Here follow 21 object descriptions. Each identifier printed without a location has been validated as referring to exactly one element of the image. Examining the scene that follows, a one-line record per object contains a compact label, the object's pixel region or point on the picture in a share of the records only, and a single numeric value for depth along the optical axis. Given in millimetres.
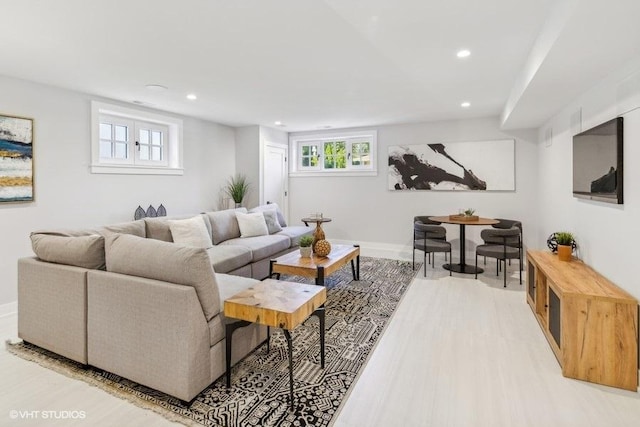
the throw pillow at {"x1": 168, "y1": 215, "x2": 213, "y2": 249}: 3652
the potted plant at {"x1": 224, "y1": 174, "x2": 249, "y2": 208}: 6023
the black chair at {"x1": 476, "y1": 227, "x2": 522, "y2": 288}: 3992
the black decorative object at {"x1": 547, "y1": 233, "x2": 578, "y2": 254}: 3119
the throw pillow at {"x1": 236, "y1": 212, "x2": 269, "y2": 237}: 4574
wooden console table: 2037
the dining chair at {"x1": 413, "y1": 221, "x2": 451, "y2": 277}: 4422
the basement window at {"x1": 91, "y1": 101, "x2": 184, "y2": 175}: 4082
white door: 6336
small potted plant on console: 2957
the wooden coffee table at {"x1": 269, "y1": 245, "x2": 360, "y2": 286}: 3176
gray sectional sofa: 1846
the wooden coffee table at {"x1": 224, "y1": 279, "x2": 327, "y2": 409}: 1862
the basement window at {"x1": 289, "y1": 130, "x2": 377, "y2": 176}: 6273
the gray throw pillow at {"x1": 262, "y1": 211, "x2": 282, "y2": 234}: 4930
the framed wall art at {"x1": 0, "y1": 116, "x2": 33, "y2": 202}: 3223
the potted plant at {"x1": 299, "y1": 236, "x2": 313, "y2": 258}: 3541
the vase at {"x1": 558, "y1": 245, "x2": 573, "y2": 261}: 2951
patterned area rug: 1787
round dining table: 4356
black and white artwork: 5188
